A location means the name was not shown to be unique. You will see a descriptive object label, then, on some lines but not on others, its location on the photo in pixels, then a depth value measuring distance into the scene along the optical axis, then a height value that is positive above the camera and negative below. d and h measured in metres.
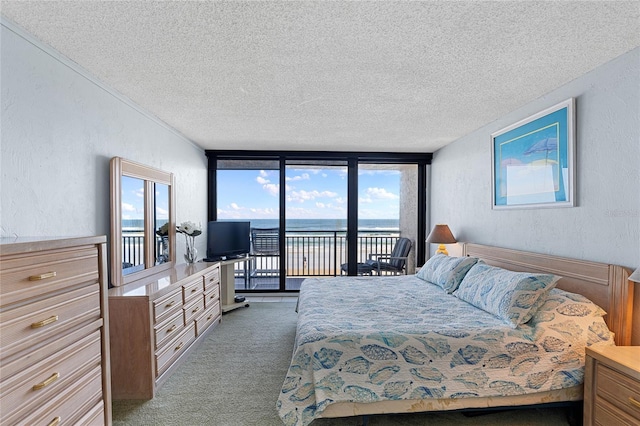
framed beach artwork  2.44 +0.47
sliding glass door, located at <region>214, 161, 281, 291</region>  5.36 +0.02
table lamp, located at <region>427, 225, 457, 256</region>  4.10 -0.34
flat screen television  4.39 -0.41
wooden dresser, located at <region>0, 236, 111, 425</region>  1.16 -0.53
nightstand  1.57 -0.97
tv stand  4.39 -1.05
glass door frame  5.12 +0.88
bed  1.88 -0.95
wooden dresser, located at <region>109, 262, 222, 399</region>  2.25 -0.95
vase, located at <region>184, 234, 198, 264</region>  3.80 -0.53
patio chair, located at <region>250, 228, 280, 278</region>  5.71 -0.57
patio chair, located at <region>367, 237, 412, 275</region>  5.22 -0.86
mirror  2.56 -0.08
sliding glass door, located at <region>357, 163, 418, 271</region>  6.38 +0.27
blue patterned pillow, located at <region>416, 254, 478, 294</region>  3.05 -0.64
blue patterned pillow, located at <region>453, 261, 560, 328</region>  2.13 -0.62
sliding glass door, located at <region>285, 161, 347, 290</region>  5.80 -0.04
